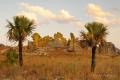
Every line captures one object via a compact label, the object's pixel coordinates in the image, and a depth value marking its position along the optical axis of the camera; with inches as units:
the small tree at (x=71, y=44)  2920.3
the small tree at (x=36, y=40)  3577.2
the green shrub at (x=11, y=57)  1050.3
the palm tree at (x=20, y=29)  1141.9
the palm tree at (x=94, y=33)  917.2
